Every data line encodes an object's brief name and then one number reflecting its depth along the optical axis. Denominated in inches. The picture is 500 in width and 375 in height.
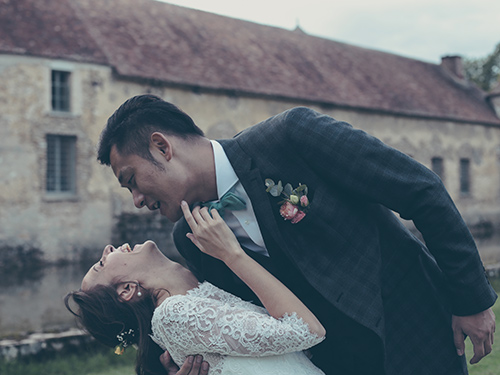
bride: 98.0
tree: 1737.2
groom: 94.6
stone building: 609.0
